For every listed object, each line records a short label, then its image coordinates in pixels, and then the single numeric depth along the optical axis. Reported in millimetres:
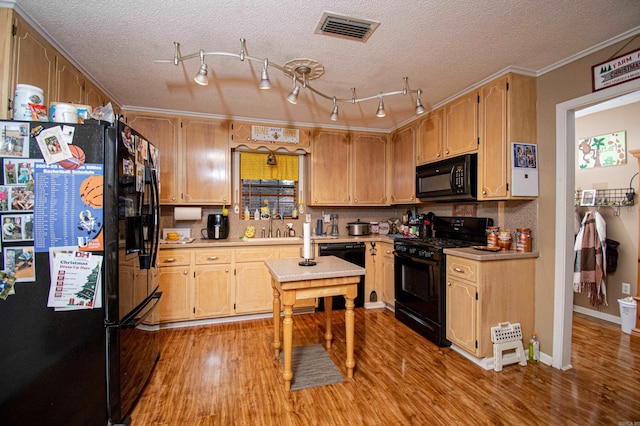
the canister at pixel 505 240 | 2643
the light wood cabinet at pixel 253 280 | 3408
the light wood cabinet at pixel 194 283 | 3174
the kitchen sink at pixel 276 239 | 3588
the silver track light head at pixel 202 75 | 1863
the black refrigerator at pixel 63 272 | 1523
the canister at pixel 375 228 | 4348
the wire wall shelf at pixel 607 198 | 3262
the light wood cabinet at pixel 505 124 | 2475
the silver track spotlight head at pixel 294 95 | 2106
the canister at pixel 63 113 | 1644
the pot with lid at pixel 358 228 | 4109
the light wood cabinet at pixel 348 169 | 4008
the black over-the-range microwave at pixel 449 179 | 2799
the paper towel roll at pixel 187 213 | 3559
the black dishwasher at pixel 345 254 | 3695
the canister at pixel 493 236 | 2707
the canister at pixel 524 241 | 2539
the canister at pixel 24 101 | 1584
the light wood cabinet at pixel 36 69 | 1646
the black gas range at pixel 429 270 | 2760
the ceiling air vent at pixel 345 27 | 1823
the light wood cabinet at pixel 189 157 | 3434
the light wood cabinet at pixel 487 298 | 2404
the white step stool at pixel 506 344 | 2369
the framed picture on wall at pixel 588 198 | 3574
